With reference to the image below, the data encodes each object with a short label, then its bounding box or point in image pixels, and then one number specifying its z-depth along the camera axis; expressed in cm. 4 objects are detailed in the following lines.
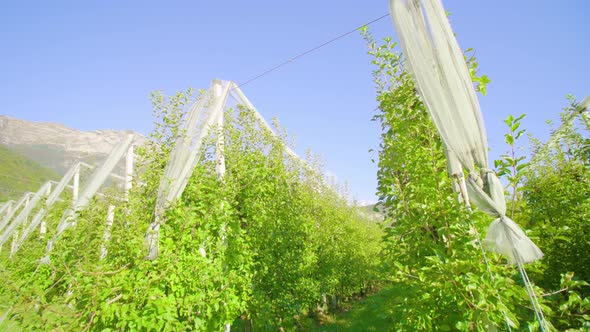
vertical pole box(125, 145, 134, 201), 429
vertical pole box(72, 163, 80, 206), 721
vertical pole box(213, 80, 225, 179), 419
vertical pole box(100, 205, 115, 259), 294
